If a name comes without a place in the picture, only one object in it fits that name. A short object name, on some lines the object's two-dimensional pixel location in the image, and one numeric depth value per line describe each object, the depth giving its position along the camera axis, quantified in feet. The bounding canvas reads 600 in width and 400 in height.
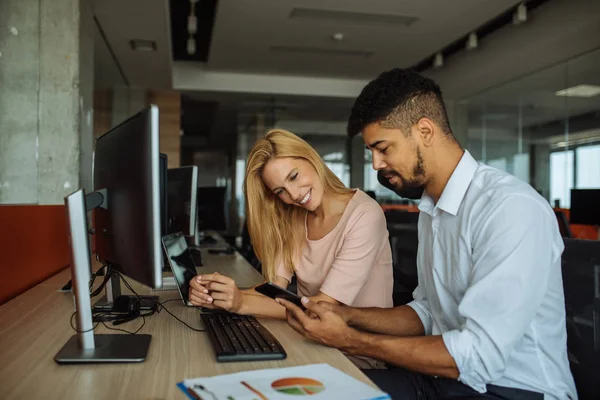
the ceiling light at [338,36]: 19.66
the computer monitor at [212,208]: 14.64
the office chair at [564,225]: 10.75
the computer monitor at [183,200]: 9.32
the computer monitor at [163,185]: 6.75
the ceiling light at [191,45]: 20.66
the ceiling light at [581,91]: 17.56
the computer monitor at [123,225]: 3.31
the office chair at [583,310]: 3.78
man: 3.58
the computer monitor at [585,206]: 15.38
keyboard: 3.69
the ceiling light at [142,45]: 18.31
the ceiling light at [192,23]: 18.01
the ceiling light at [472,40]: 19.76
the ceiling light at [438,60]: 22.76
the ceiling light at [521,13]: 16.90
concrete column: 11.49
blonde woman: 5.37
